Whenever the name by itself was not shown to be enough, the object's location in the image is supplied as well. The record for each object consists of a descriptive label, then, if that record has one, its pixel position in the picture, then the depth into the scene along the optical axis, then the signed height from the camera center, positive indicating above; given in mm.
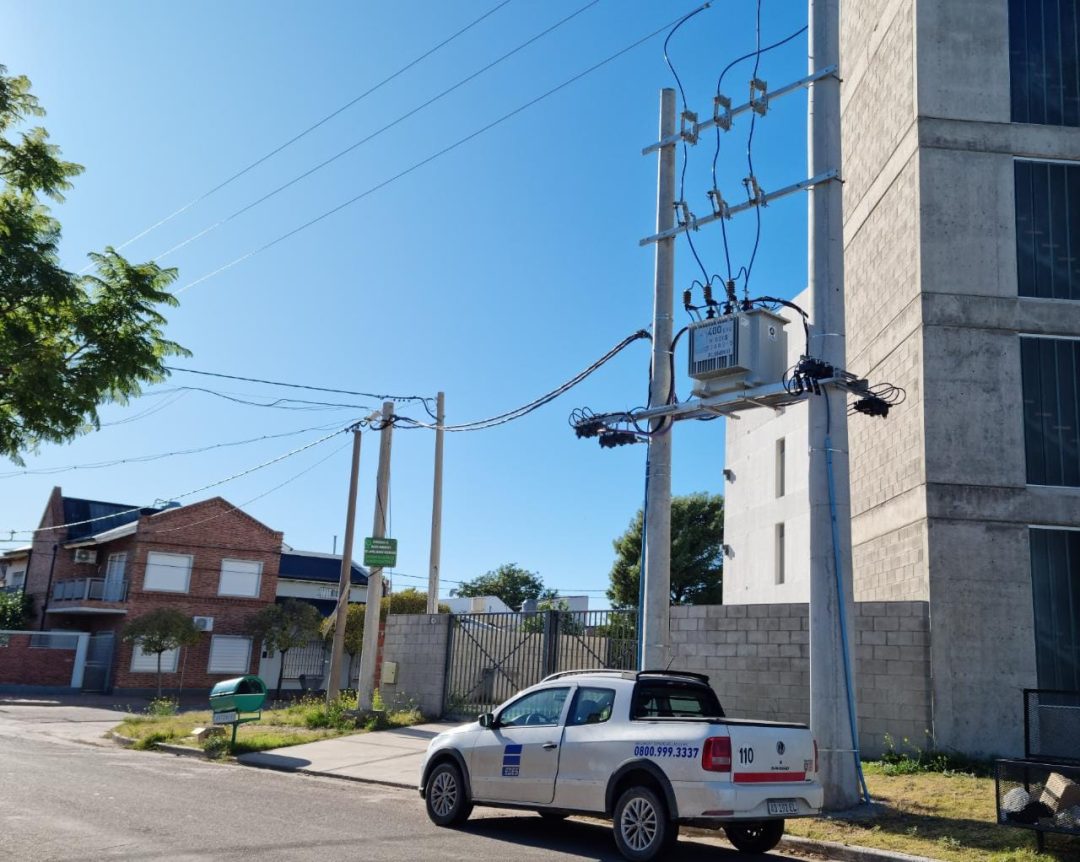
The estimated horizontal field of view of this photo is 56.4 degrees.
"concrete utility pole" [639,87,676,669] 12297 +2456
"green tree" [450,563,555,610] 77562 +4570
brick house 43250 +2099
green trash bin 17156 -1110
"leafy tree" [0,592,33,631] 46719 +313
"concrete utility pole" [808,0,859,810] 10617 +2152
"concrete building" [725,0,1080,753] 14242 +4825
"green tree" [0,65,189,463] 9602 +2995
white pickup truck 8242 -967
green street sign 20266 +1644
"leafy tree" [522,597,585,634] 18172 +446
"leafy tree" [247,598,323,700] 41812 +336
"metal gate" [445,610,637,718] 17172 -44
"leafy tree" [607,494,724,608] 48969 +4844
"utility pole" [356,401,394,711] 20109 +807
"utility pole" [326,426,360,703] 21406 +978
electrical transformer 11656 +3518
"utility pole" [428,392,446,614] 25125 +2822
